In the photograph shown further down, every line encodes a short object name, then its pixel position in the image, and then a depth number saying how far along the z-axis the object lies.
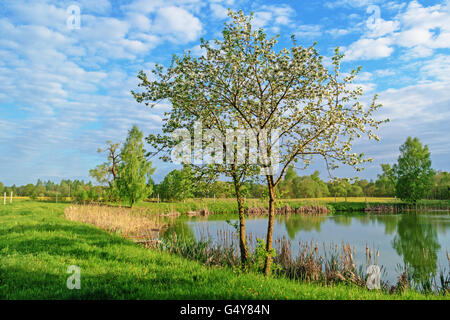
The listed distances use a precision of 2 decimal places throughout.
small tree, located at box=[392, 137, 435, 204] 51.16
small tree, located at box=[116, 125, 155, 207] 29.22
